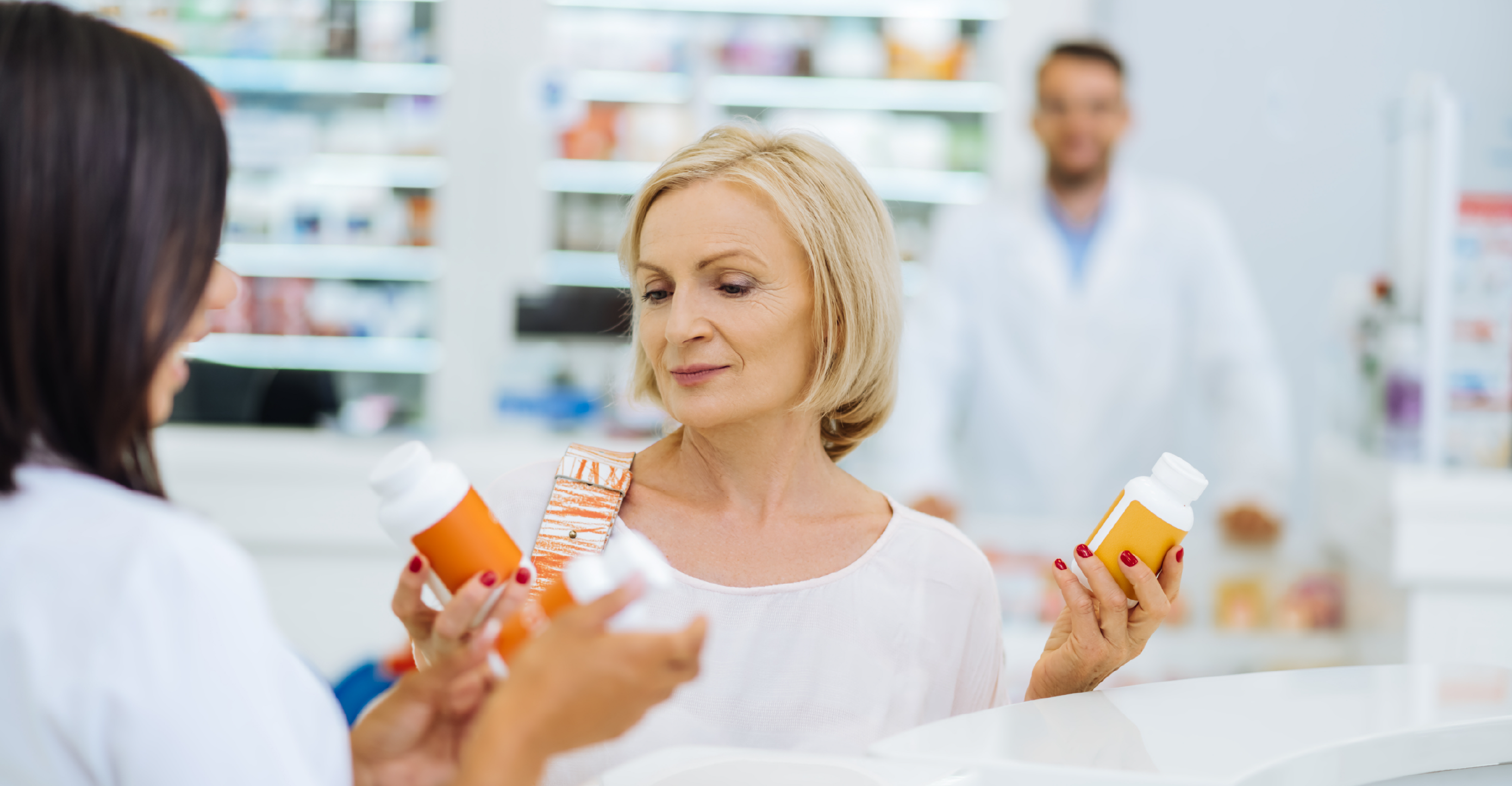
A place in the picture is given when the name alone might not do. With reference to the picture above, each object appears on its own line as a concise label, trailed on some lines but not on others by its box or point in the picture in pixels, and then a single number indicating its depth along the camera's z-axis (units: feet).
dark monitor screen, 13.07
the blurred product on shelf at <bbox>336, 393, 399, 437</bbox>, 14.24
